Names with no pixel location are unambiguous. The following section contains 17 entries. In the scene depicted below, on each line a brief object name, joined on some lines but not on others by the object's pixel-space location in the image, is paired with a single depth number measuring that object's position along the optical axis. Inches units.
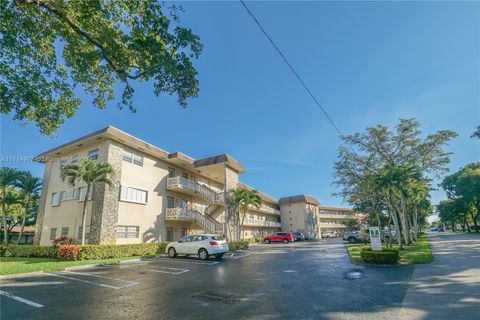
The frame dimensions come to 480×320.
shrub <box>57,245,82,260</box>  588.4
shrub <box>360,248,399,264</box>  494.3
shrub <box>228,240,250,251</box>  934.5
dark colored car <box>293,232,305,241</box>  1843.8
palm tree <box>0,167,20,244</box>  876.6
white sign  578.9
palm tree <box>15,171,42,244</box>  933.2
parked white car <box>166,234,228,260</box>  634.8
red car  1595.7
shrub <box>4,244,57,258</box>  657.6
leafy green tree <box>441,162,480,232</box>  1680.6
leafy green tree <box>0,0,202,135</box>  374.0
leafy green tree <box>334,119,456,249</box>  1027.9
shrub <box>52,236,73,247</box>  696.5
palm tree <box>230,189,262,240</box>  1072.2
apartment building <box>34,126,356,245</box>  737.0
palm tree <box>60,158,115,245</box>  647.8
